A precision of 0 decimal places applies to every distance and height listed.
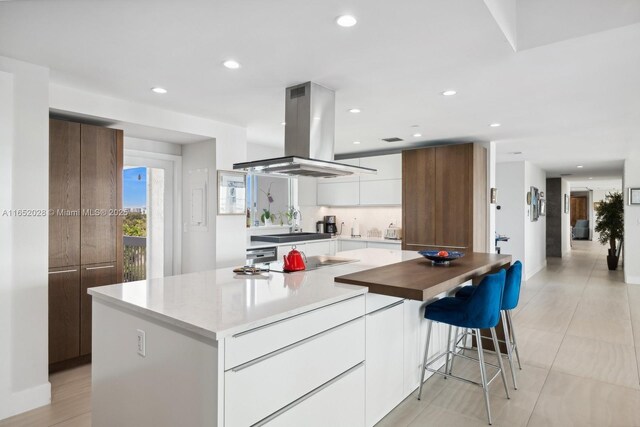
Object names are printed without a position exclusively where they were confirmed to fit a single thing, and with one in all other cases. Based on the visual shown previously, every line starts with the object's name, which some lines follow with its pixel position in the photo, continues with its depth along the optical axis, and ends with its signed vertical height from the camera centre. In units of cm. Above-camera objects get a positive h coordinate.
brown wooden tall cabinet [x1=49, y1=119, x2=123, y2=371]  321 -11
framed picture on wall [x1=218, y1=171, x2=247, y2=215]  453 +26
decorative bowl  318 -38
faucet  652 -13
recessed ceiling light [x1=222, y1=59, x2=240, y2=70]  264 +106
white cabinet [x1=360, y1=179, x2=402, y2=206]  617 +34
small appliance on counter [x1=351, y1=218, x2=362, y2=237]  706 -28
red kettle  291 -37
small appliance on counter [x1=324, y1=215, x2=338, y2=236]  703 -24
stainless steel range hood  307 +68
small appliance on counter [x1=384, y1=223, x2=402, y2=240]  638 -34
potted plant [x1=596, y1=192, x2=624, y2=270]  886 -24
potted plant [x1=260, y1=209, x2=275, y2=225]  598 -6
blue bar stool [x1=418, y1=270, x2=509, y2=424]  251 -68
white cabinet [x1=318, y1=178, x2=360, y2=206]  663 +36
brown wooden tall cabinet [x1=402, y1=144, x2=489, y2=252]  525 +22
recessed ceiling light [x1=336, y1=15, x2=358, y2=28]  203 +105
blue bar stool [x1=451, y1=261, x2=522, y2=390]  301 -69
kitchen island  160 -68
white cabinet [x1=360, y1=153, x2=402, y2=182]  612 +78
